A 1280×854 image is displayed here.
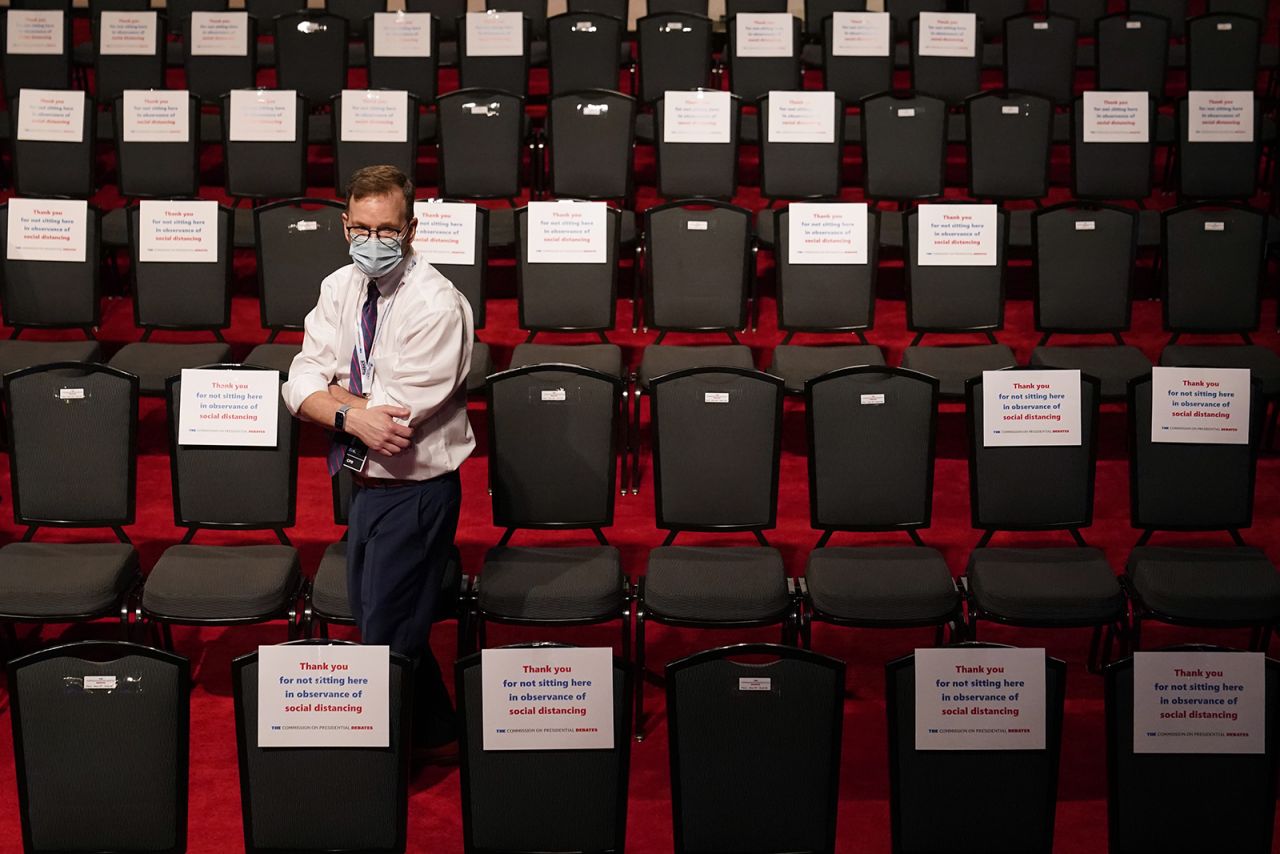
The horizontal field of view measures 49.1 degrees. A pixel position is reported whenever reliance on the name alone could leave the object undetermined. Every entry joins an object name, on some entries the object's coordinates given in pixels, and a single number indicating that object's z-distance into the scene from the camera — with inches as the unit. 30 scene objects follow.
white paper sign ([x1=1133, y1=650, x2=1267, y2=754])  125.9
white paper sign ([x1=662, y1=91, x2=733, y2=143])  251.3
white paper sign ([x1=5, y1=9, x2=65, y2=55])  297.1
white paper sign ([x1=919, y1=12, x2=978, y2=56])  291.3
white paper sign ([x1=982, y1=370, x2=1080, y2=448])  173.3
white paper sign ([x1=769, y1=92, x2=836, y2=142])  252.2
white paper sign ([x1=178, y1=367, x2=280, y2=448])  170.9
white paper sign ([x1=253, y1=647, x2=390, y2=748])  125.0
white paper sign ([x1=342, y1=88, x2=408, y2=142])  250.8
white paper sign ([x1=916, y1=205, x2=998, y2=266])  218.8
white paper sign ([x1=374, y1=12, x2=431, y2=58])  290.5
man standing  135.0
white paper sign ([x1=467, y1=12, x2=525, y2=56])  290.4
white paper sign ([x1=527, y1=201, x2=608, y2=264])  217.0
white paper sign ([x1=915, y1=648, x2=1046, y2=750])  126.0
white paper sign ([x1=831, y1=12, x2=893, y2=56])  292.7
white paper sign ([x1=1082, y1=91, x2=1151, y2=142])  255.0
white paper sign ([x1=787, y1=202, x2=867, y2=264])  217.8
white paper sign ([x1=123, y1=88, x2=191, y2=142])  253.9
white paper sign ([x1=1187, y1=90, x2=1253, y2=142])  257.9
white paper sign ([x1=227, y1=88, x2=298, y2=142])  253.0
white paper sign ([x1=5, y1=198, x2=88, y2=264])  218.7
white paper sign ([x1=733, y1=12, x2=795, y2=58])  288.5
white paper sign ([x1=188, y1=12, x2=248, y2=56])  294.5
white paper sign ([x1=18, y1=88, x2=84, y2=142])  255.9
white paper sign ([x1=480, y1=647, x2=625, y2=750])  124.3
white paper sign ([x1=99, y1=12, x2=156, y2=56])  297.4
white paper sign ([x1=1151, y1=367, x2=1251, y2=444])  173.6
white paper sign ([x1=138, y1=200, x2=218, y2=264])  218.2
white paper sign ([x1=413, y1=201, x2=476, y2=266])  216.1
